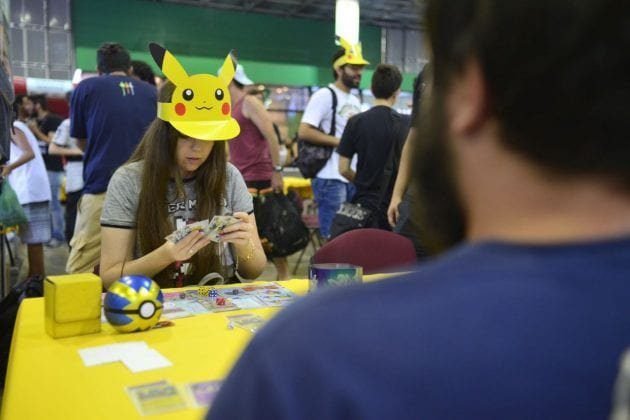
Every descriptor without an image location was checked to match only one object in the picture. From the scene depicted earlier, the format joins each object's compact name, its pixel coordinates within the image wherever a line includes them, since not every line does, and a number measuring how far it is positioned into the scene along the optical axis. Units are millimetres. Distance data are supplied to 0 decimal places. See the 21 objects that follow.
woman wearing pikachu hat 1995
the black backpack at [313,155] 4012
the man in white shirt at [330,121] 3963
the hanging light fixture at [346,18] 7828
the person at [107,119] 3254
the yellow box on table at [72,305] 1368
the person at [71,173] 4328
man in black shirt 3363
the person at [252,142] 3605
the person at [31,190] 4449
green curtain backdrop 11188
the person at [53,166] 6746
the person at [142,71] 4078
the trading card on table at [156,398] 1012
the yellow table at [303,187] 6188
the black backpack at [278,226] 3873
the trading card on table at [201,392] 1050
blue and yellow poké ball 1394
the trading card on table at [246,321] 1478
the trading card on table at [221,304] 1636
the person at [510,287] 405
